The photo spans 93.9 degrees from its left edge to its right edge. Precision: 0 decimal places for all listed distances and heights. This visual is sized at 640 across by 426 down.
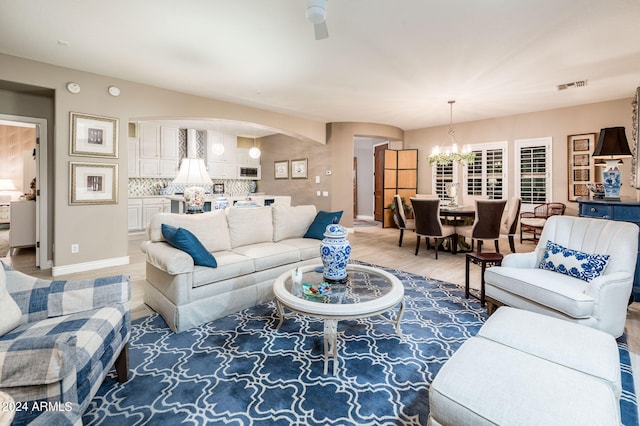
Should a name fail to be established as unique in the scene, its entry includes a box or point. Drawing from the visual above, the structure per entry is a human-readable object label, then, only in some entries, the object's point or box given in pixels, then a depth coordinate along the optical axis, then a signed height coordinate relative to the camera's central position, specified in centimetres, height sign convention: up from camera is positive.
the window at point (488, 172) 670 +83
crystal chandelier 564 +101
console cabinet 292 -2
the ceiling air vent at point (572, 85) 441 +188
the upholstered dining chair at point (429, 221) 485 -22
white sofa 242 -51
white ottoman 101 -66
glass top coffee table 188 -62
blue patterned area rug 154 -104
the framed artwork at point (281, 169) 840 +107
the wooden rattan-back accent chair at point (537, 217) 573 -16
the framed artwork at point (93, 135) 397 +96
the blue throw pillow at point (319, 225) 382 -24
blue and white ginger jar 235 -36
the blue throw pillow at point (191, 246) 251 -34
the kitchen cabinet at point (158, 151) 689 +132
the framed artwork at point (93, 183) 400 +31
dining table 499 -14
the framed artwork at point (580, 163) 559 +88
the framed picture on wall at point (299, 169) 791 +103
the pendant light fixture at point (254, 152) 801 +147
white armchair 204 -55
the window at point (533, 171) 614 +80
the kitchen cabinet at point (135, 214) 669 -19
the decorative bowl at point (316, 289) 215 -61
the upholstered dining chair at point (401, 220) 558 -23
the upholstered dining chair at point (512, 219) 498 -18
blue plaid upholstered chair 103 -58
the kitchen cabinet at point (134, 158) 669 +106
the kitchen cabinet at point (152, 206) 688 -1
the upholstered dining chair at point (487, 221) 459 -20
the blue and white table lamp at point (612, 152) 324 +70
